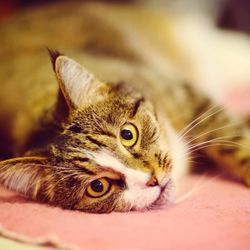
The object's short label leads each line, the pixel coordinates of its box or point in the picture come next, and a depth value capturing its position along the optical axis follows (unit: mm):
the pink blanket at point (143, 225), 346
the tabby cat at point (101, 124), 401
